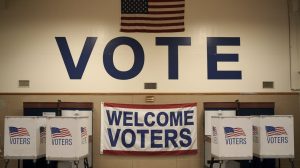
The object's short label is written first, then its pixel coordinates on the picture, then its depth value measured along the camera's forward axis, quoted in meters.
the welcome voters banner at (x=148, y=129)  8.01
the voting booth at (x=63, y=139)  6.42
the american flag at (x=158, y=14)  8.25
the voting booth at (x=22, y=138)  6.63
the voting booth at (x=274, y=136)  6.61
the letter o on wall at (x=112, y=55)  8.18
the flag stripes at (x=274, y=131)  6.63
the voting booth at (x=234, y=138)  6.36
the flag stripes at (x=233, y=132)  6.38
